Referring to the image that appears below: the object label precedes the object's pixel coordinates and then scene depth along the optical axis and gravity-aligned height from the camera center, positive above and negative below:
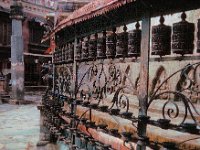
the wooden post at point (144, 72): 4.06 +0.01
